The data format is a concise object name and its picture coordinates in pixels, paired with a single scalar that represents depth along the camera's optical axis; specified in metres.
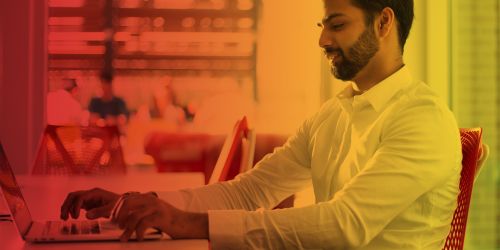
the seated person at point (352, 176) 1.72
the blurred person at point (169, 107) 5.64
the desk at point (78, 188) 1.60
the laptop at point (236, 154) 2.14
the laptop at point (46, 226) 1.64
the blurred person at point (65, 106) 5.49
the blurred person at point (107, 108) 5.59
